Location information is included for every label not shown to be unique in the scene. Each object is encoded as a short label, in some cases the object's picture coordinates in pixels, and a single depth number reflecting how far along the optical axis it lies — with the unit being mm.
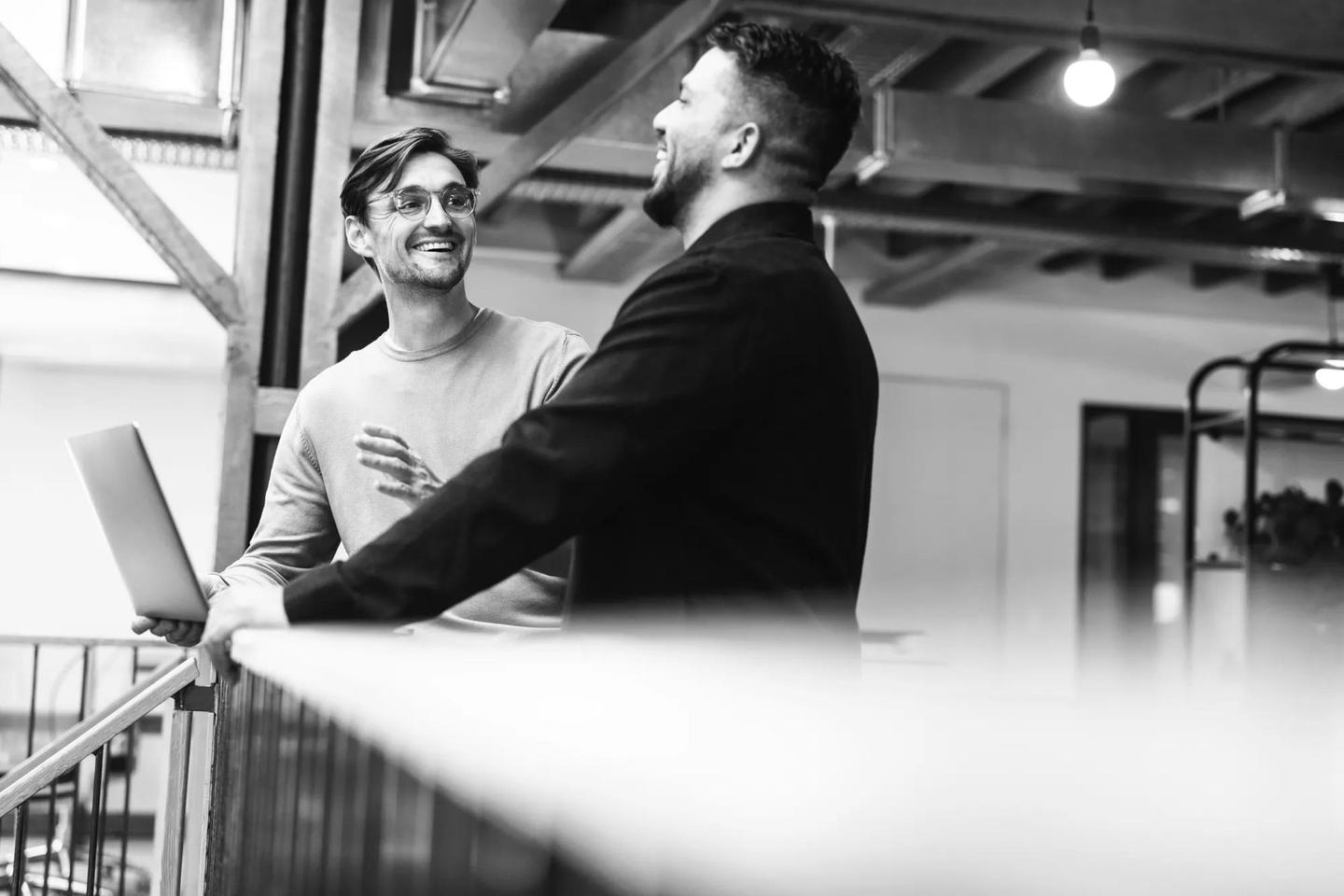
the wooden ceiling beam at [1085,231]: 5941
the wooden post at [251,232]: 3547
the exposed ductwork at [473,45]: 3557
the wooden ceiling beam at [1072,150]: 4863
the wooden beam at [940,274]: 7393
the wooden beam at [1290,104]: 5223
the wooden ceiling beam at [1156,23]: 4121
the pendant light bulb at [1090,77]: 3883
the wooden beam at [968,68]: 5031
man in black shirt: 1305
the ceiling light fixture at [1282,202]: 5059
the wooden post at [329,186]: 3594
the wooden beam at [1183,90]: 5176
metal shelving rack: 5820
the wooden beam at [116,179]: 3402
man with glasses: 2076
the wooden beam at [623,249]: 6819
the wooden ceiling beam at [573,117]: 3652
